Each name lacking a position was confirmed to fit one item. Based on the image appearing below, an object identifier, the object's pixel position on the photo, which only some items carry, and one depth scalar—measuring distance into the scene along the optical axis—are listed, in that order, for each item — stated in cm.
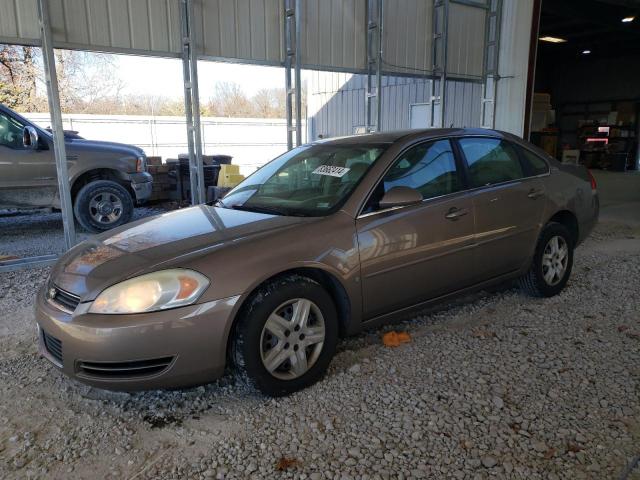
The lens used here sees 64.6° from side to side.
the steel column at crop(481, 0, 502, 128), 999
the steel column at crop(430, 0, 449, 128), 912
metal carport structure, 574
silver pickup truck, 711
